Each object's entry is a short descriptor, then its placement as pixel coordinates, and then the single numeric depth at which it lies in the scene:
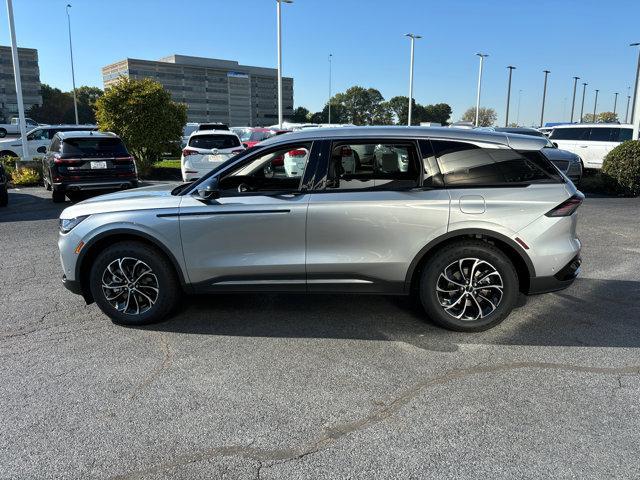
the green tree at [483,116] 83.19
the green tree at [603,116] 91.66
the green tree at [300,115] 123.82
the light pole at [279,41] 28.42
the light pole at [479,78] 54.66
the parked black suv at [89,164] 11.26
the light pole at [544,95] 66.14
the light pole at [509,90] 57.03
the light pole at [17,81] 17.19
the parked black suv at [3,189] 11.51
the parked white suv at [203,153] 13.41
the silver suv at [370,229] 4.26
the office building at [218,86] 115.88
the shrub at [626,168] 13.00
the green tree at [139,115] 17.75
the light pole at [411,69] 45.00
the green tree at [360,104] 126.69
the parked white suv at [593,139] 16.73
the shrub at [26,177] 15.74
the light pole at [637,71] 17.06
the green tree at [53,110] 90.44
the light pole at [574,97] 73.00
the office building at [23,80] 99.44
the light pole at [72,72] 57.79
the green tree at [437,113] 118.88
